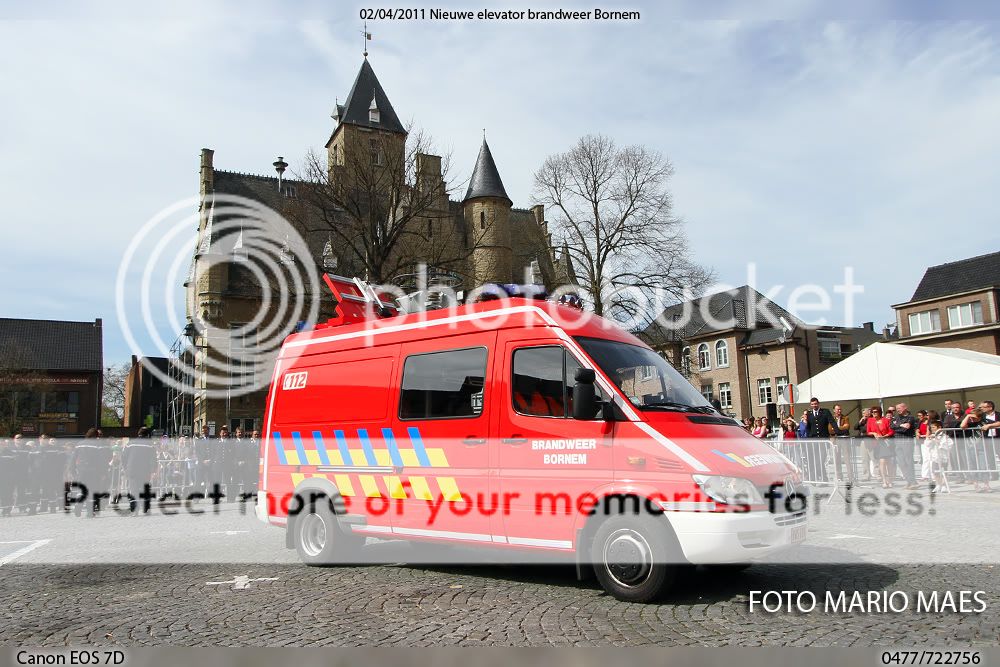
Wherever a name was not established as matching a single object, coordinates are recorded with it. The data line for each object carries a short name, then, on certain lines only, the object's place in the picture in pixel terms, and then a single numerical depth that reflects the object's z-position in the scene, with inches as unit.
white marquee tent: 758.5
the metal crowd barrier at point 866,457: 595.8
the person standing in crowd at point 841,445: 629.6
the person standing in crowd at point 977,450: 594.2
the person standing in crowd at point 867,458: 664.4
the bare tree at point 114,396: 3385.8
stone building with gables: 1248.8
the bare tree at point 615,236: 1467.8
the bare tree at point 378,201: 1206.9
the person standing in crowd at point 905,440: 621.6
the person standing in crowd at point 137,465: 682.8
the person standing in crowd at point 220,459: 780.6
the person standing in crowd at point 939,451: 612.4
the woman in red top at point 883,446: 634.9
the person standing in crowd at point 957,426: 611.8
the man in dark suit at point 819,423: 665.6
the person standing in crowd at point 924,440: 619.2
